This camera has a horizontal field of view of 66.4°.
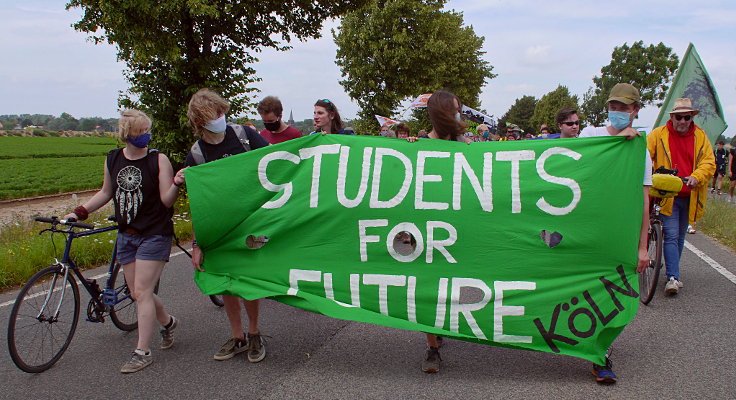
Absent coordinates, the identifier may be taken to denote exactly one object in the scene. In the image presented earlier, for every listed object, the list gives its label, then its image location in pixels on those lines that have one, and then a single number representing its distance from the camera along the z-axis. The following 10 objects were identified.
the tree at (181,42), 12.23
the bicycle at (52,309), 3.78
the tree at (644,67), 72.00
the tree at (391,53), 31.67
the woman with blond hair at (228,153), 3.98
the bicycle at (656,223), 5.32
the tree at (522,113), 106.38
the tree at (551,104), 86.76
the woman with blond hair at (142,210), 3.99
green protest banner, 3.68
